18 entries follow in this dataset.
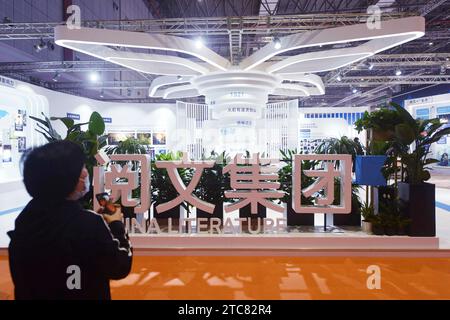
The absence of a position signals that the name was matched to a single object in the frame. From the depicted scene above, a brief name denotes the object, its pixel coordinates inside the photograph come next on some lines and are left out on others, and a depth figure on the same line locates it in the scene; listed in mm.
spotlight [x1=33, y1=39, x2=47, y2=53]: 8039
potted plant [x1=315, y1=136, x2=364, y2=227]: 4547
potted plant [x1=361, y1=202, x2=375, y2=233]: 4148
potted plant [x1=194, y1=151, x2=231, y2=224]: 4465
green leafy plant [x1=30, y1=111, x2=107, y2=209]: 3973
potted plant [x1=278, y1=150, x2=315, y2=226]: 4484
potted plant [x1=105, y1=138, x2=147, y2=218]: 4992
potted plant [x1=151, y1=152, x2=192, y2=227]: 4469
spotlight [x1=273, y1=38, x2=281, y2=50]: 6067
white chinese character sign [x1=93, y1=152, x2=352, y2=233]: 4000
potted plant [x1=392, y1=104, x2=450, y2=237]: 3873
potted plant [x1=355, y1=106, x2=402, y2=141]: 4301
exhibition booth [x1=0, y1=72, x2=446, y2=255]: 3926
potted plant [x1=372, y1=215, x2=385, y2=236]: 4035
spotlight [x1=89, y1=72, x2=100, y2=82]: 10884
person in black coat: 1076
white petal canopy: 4926
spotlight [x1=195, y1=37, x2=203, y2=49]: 6117
